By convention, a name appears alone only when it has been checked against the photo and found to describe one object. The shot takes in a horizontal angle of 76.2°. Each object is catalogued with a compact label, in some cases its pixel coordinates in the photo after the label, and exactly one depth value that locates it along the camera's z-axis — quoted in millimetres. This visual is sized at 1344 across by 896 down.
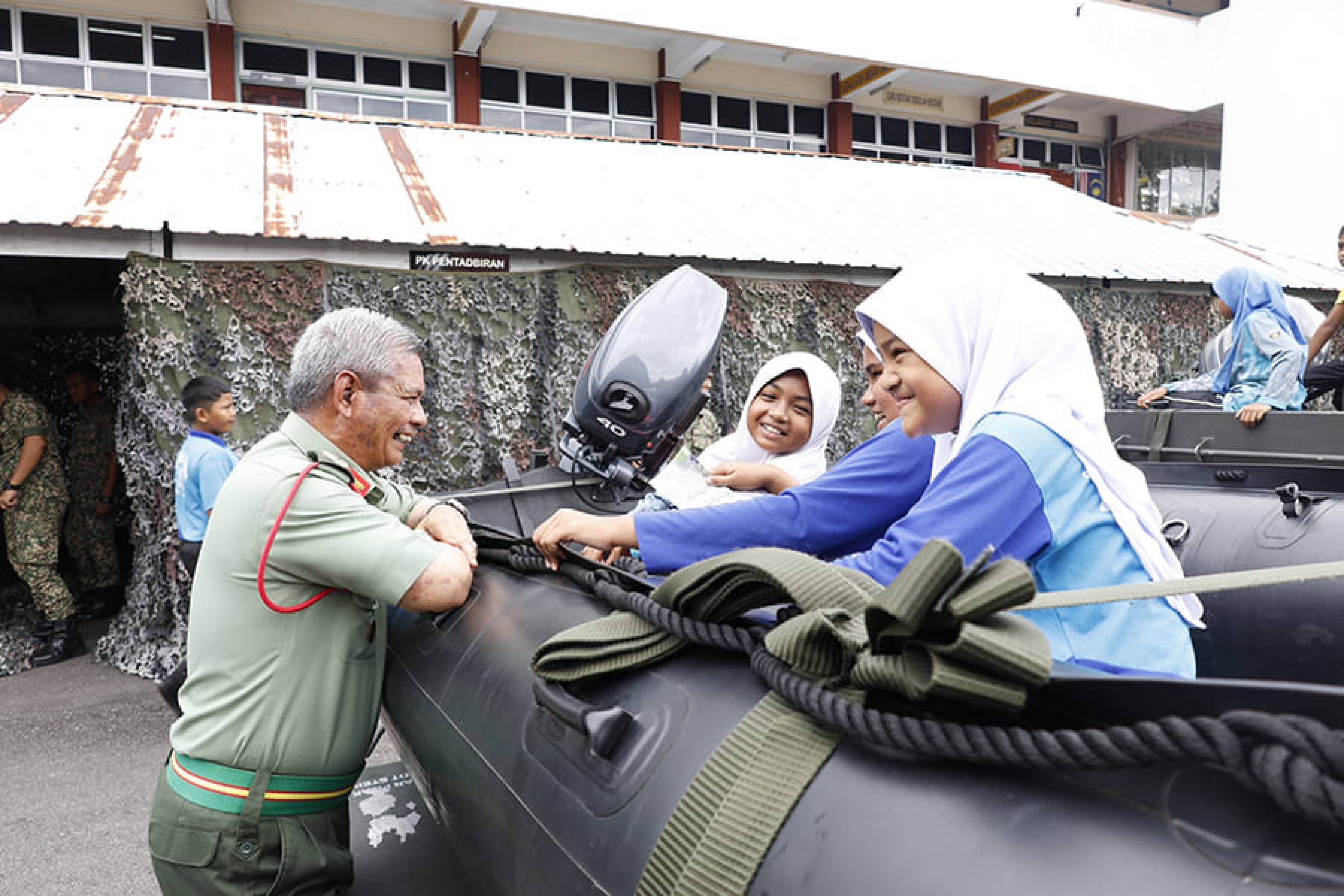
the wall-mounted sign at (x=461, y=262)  5629
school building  5195
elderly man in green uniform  1678
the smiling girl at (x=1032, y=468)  1256
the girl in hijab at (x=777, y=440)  2936
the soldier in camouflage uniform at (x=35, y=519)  5531
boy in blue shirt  4410
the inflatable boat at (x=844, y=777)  646
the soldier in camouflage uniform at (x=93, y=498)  6809
